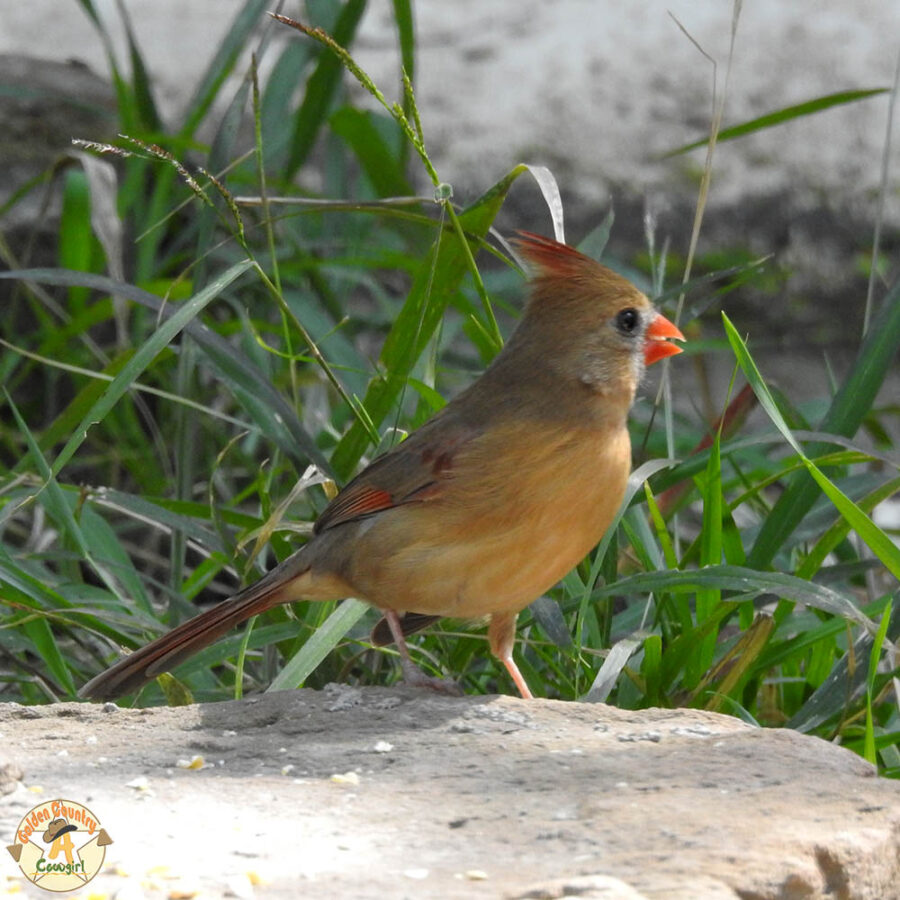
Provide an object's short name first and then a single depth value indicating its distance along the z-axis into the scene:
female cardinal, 5.16
